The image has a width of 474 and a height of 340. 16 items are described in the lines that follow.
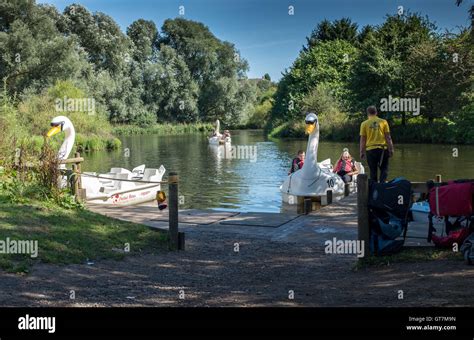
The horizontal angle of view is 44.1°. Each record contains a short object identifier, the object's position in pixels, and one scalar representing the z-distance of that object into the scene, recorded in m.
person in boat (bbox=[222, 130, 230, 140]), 50.72
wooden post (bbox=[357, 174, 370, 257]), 8.52
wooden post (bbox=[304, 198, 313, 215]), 14.15
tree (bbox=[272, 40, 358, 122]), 65.50
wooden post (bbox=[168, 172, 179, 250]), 10.41
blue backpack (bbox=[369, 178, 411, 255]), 8.41
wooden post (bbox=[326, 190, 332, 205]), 15.72
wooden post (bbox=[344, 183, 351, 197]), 17.65
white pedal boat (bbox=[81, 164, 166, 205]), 17.42
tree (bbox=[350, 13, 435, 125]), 50.28
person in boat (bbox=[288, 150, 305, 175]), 19.08
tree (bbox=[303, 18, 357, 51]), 74.06
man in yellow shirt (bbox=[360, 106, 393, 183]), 12.55
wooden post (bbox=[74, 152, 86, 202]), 14.70
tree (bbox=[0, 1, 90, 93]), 51.75
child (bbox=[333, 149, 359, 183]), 18.80
